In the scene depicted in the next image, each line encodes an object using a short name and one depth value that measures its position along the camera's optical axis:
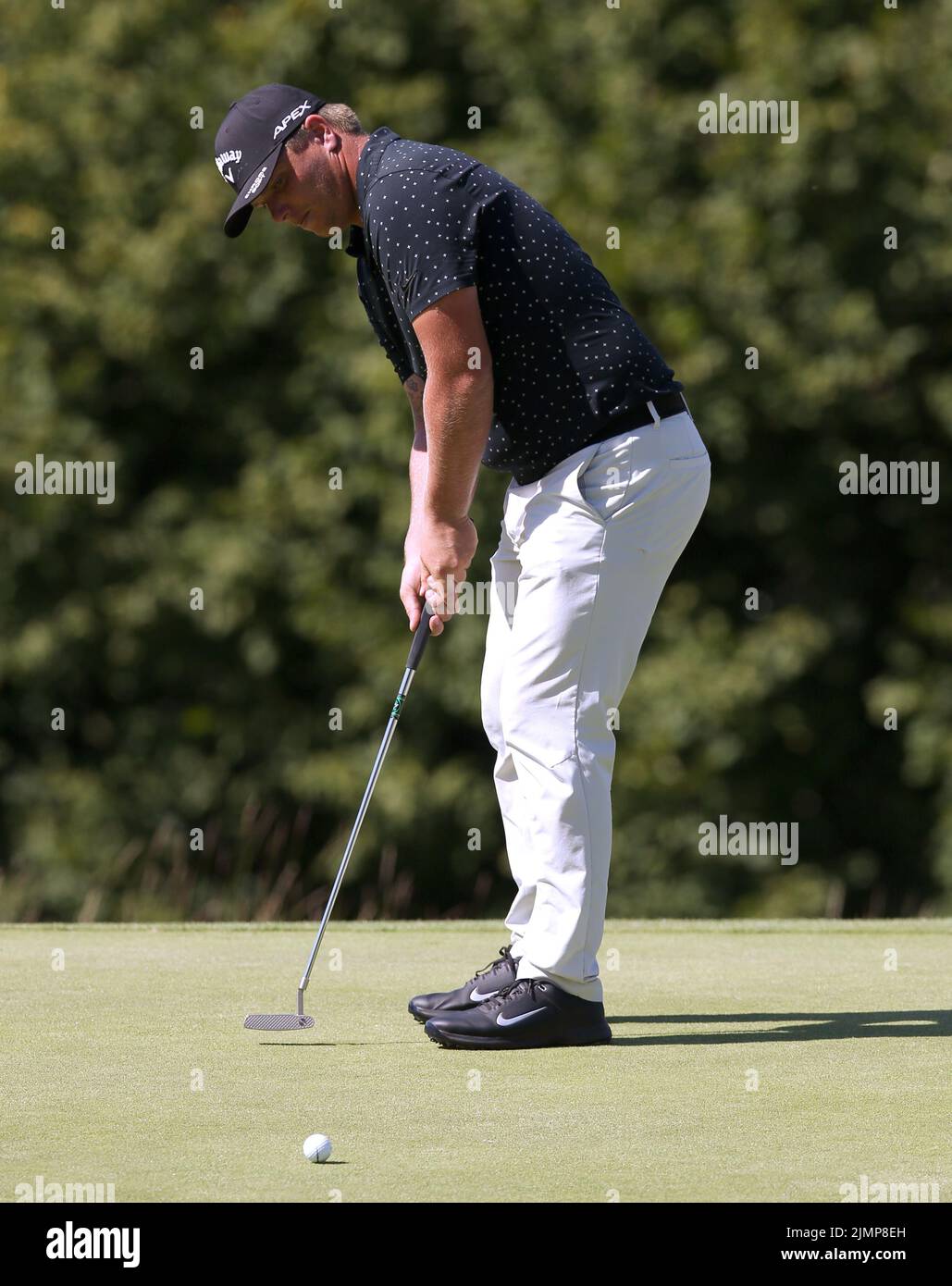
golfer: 7.07
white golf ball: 4.94
